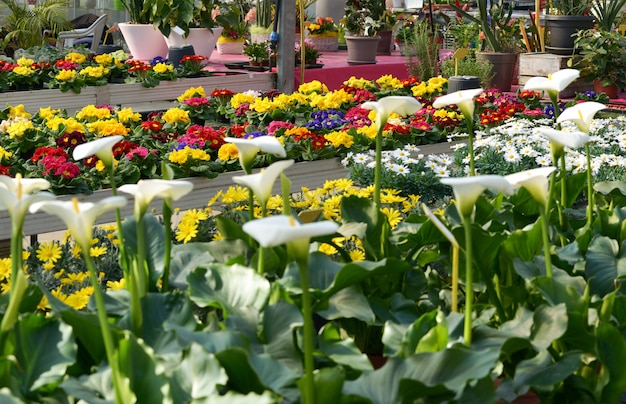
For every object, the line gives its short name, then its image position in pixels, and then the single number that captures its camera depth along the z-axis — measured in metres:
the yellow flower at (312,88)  5.70
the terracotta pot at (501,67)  7.82
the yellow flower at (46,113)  4.63
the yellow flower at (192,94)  5.48
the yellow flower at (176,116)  4.63
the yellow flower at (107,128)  4.12
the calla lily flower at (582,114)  1.79
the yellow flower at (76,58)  6.51
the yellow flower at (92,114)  4.59
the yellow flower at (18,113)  4.59
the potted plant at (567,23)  7.85
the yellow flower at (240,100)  5.30
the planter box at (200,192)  3.03
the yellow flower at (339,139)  3.96
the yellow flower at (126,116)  4.59
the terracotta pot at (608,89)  7.51
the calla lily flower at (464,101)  1.81
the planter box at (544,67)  7.79
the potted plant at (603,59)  7.34
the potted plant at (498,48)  7.82
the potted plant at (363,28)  8.11
